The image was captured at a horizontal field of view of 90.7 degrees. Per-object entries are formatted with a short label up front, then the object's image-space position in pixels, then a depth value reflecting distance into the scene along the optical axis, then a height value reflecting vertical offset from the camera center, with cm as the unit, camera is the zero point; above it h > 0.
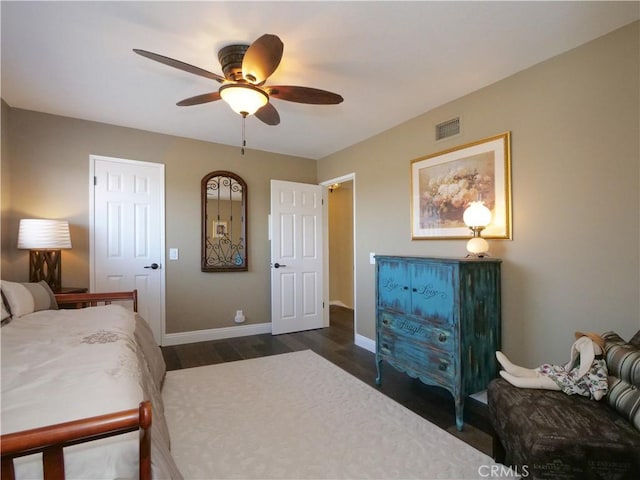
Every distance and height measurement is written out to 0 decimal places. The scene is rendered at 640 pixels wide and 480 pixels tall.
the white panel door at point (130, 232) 346 +15
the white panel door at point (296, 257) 431 -20
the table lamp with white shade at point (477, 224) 235 +13
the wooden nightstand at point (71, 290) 294 -43
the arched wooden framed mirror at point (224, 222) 405 +29
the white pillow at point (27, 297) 214 -38
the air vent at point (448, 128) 279 +103
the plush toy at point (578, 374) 149 -68
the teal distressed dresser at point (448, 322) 218 -60
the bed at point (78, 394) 85 -52
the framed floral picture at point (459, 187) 242 +47
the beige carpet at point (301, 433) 172 -123
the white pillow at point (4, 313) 201 -44
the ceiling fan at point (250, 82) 173 +102
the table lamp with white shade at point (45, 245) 278 +1
